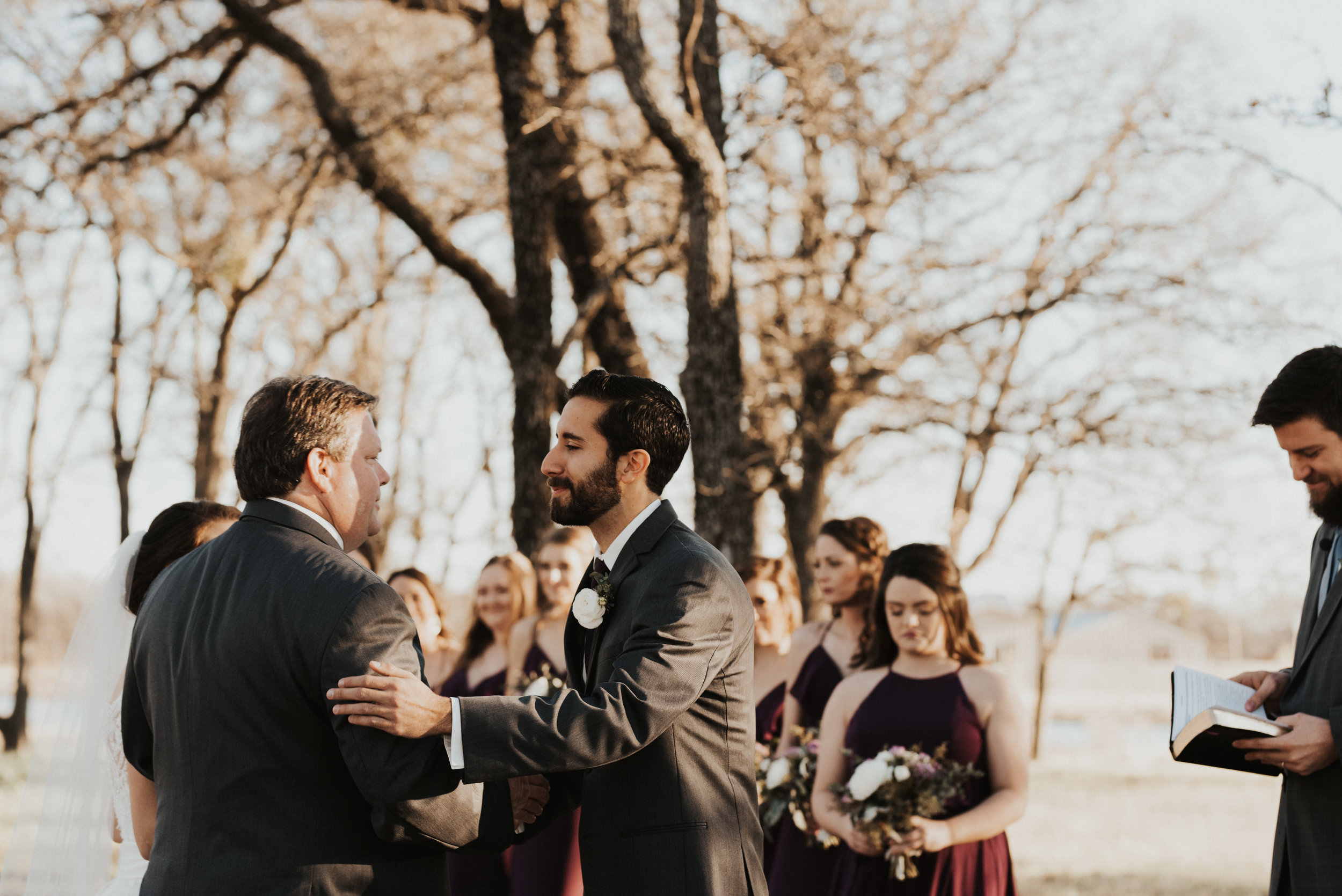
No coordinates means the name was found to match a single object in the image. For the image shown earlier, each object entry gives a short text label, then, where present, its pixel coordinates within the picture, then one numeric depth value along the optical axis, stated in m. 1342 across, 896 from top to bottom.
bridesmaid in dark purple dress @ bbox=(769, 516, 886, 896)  6.31
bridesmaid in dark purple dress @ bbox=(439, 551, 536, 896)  7.67
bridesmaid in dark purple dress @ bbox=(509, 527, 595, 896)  7.15
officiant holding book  3.50
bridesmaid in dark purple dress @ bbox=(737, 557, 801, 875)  6.68
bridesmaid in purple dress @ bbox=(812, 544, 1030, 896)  4.92
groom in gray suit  3.03
